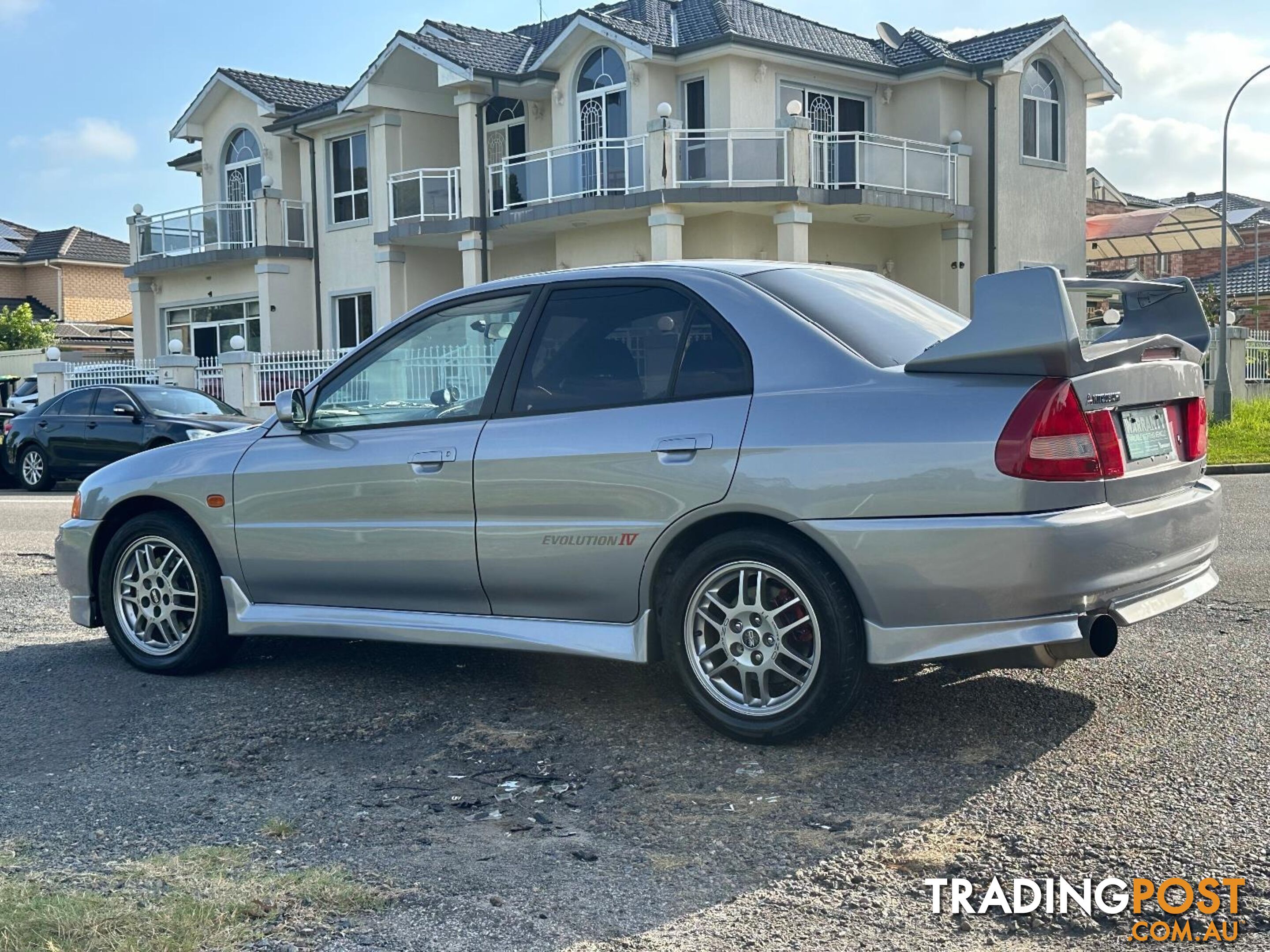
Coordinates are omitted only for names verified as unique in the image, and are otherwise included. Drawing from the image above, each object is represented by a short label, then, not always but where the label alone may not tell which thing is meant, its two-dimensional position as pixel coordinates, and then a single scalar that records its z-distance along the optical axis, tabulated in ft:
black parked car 56.95
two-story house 86.94
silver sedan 14.21
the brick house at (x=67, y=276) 186.91
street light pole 77.87
